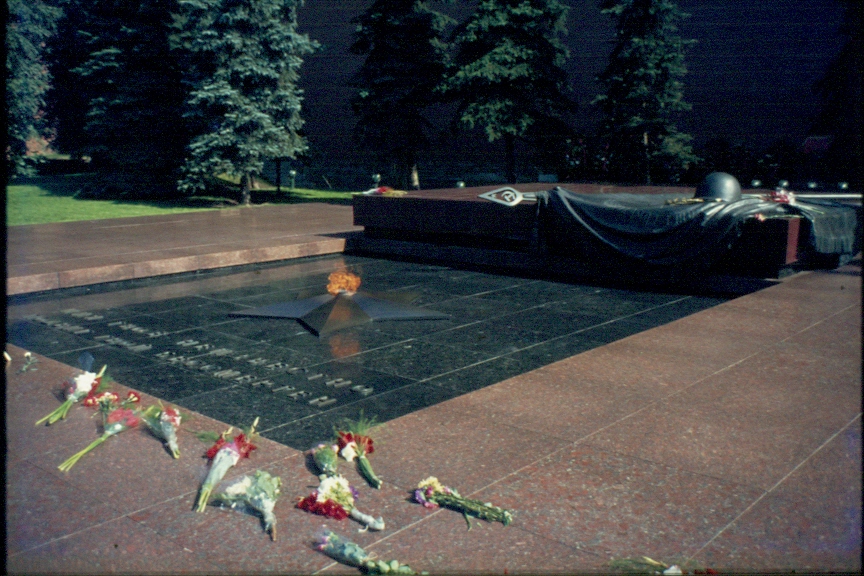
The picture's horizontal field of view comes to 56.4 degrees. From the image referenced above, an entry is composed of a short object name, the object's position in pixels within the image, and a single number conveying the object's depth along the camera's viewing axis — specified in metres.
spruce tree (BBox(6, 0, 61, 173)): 19.22
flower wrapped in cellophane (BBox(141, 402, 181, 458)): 3.56
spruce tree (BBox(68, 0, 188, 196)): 19.95
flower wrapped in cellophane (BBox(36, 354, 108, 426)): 4.04
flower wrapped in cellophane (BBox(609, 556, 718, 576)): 2.50
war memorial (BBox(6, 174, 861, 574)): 2.79
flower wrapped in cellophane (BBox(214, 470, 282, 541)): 2.95
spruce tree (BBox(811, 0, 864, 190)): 15.75
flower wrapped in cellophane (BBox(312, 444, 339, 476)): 3.28
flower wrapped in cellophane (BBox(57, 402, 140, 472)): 3.66
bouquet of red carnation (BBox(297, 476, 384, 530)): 2.93
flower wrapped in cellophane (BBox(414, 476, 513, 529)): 2.89
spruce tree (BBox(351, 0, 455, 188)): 19.30
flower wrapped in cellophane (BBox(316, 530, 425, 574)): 2.56
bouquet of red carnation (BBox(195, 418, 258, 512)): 3.07
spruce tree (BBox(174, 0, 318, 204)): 17.33
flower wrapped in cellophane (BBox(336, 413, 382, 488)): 3.32
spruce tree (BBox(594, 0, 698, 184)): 16.36
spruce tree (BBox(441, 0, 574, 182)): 17.00
